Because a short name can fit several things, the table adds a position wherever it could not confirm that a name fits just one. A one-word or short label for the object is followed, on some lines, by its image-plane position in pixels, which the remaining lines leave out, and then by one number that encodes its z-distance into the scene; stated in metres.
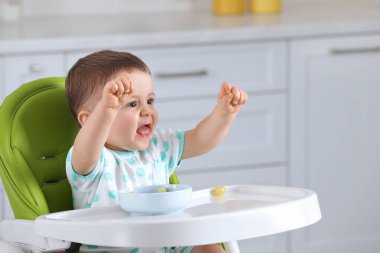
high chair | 2.23
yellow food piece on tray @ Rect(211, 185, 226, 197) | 2.62
